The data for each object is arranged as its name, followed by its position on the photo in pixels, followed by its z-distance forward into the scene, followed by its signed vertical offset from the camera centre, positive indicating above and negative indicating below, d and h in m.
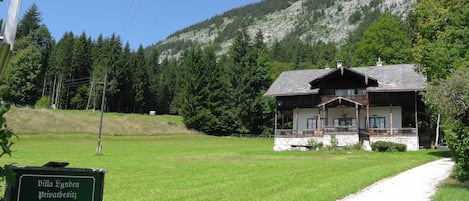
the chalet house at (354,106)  38.16 +3.25
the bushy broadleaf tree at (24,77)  69.88 +8.66
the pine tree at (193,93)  67.23 +6.92
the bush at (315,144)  38.50 -0.47
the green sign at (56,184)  3.96 -0.53
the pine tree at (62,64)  80.75 +12.60
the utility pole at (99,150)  31.12 -1.36
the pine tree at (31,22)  85.94 +22.08
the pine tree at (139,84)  84.62 +9.88
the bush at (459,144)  13.70 +0.00
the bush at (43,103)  70.19 +4.39
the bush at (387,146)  35.69 -0.40
